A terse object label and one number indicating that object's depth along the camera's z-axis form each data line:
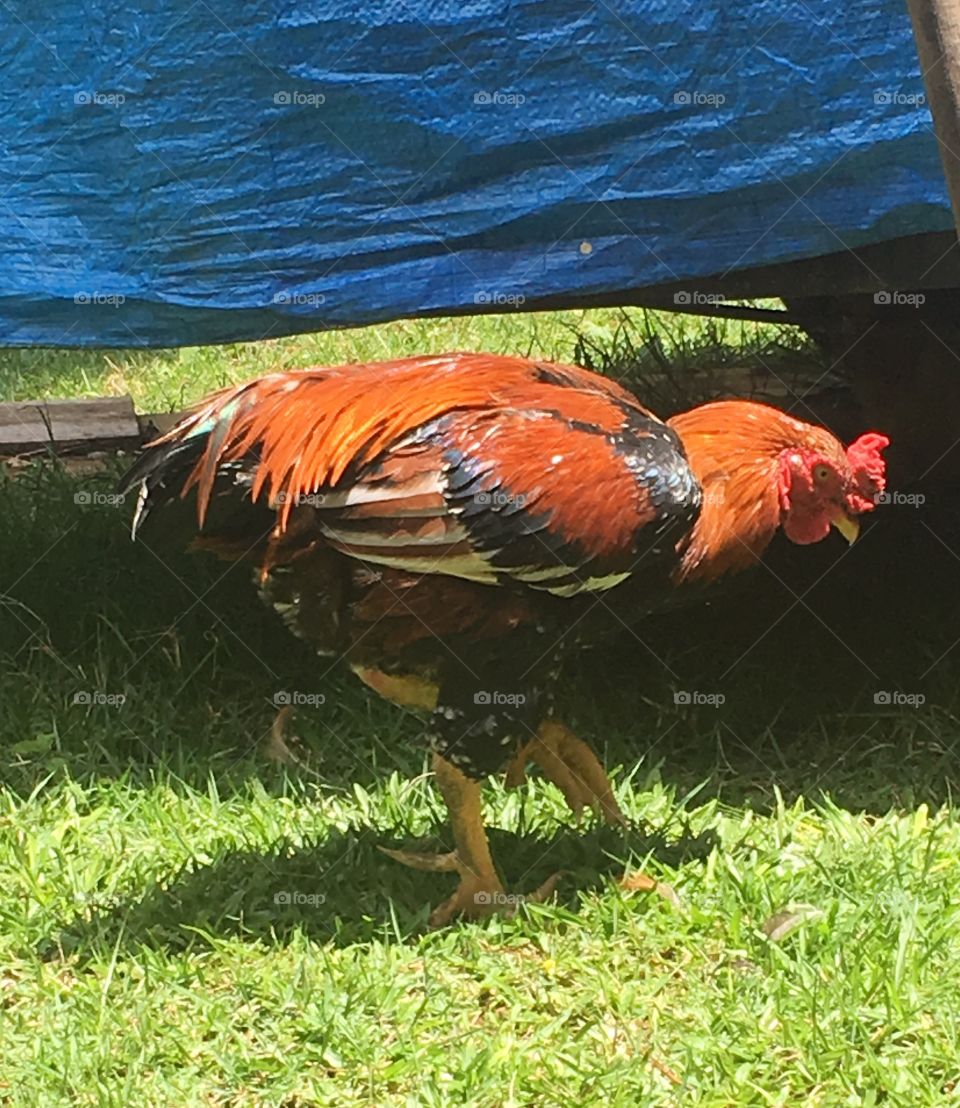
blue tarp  3.49
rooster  3.14
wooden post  2.33
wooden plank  6.45
